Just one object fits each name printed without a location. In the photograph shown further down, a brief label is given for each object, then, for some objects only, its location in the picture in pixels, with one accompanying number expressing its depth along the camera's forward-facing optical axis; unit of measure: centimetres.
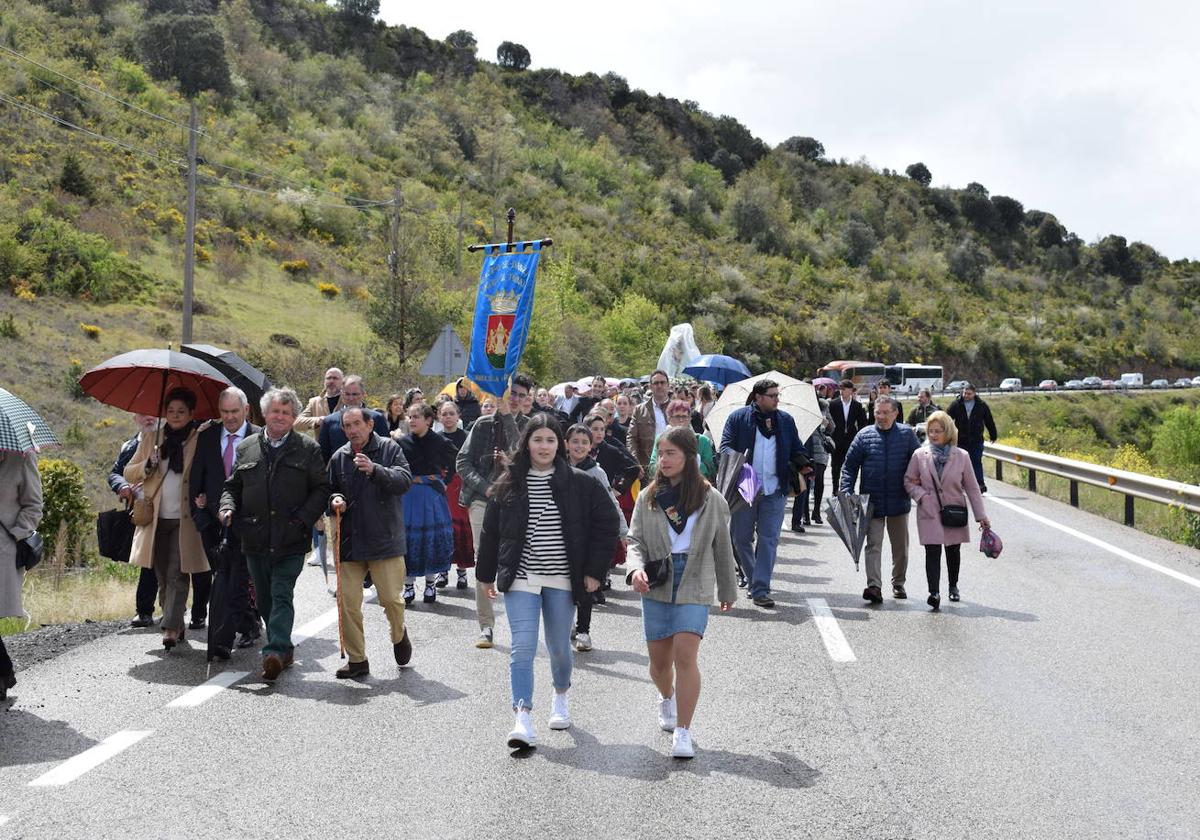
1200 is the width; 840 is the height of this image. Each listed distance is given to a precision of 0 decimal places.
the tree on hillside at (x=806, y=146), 16588
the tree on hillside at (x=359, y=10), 12225
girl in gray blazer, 596
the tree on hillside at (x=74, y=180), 4698
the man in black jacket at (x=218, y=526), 794
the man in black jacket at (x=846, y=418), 1791
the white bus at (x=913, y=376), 7904
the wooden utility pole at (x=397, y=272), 3488
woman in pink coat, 1009
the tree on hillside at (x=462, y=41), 13112
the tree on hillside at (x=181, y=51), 7581
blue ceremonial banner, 1734
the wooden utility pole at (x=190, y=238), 2403
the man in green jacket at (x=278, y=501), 749
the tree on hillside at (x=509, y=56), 13950
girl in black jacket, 622
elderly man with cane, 760
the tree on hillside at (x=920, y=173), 17275
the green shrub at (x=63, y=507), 1681
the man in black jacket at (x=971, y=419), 1814
